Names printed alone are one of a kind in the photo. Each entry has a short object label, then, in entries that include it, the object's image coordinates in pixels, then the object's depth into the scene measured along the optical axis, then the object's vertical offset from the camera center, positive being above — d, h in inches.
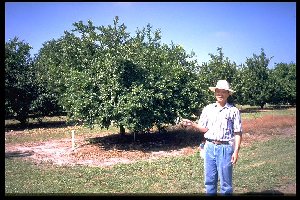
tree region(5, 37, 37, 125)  920.9 +60.1
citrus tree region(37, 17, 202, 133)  553.9 +40.9
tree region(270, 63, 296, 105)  1753.2 +98.0
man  222.5 -28.9
